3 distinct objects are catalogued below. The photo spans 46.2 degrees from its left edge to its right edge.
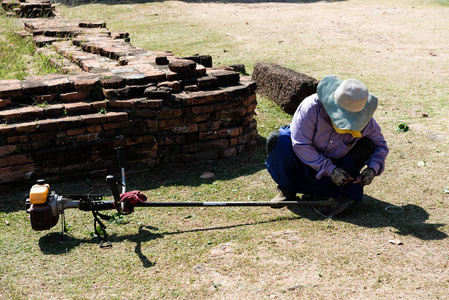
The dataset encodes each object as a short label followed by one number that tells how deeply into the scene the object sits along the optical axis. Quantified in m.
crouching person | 3.58
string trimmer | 3.41
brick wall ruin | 4.46
